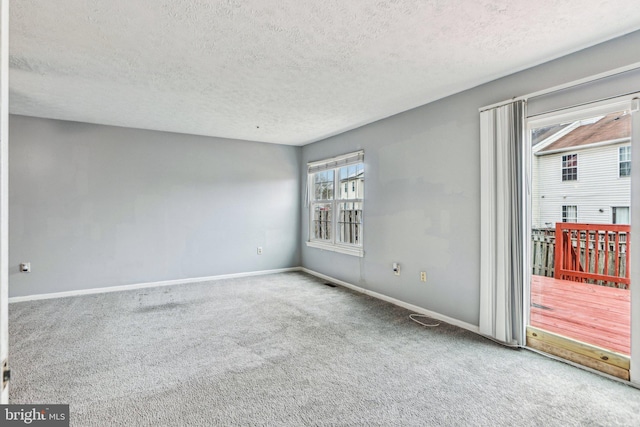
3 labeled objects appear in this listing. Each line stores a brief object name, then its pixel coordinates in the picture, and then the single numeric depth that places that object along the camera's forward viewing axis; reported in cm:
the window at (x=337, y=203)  502
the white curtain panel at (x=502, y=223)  284
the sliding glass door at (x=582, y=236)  261
